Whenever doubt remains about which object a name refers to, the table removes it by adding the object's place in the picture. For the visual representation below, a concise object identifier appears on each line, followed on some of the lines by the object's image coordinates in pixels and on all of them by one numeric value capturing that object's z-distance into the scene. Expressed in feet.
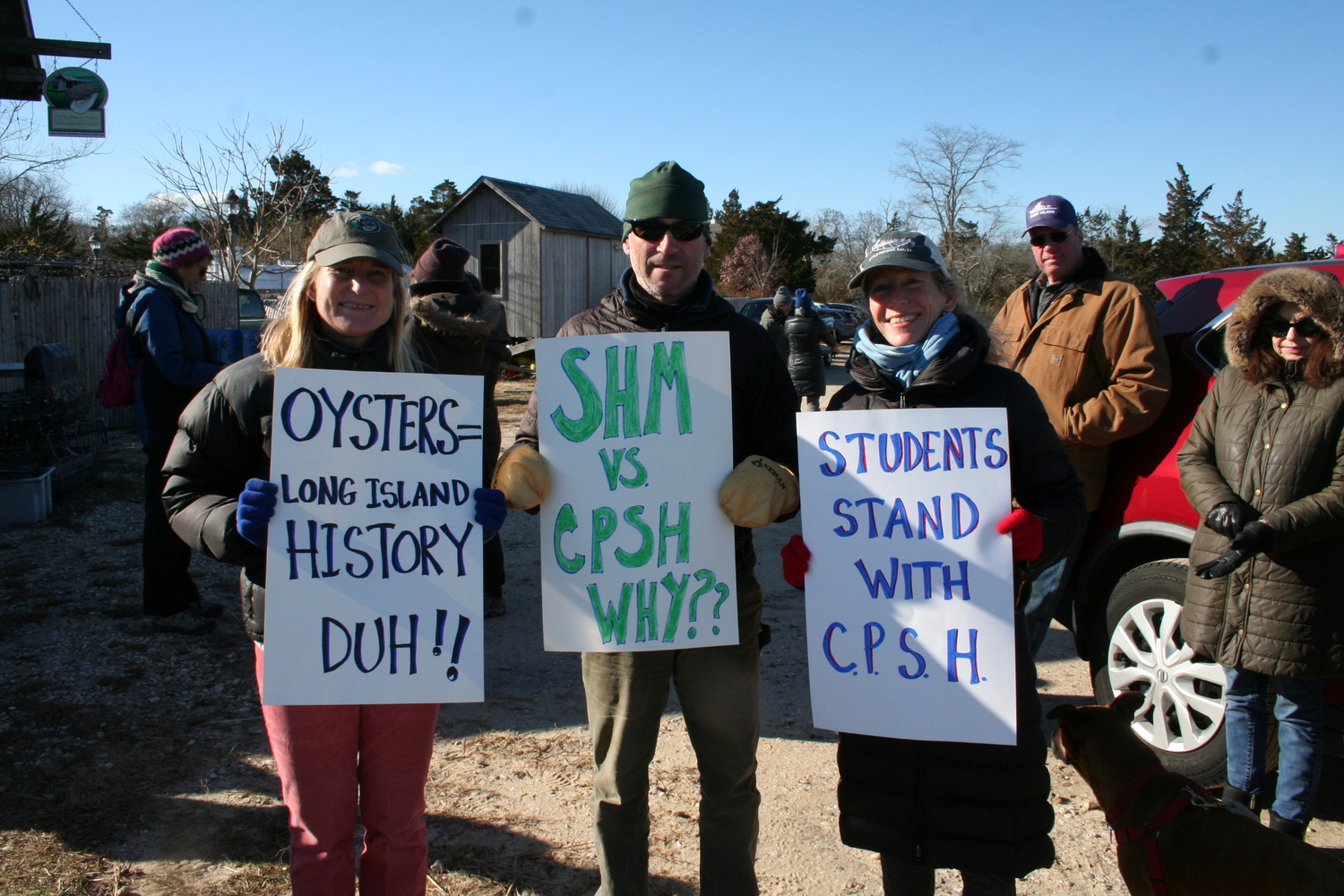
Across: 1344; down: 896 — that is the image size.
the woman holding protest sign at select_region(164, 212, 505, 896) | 6.46
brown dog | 6.38
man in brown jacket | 10.69
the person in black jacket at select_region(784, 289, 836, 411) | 35.42
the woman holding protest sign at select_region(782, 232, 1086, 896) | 6.36
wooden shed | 74.74
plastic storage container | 21.90
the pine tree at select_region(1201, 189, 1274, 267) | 107.24
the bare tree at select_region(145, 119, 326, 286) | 56.08
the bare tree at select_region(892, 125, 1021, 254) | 138.21
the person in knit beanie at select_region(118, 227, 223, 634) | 13.74
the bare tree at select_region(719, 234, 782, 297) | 138.72
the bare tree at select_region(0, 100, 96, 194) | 41.11
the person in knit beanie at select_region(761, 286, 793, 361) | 38.52
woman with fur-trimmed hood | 8.36
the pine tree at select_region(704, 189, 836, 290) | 139.03
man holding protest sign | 7.06
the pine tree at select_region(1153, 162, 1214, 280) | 110.42
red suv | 10.27
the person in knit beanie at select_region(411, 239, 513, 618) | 13.83
